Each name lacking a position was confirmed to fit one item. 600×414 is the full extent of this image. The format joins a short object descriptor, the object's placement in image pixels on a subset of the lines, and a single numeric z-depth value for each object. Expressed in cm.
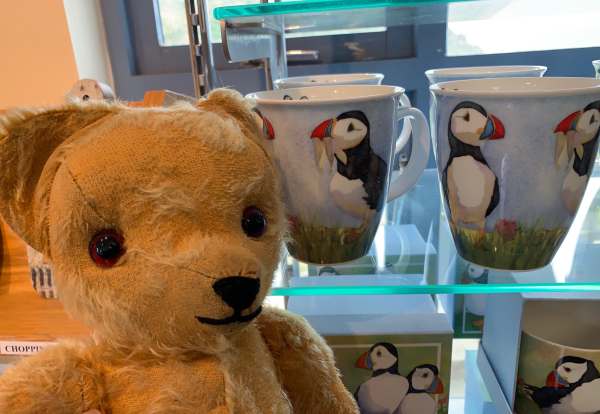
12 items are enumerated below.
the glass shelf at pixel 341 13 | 39
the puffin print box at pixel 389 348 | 44
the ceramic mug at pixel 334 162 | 34
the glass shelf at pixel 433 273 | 37
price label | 46
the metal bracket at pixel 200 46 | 46
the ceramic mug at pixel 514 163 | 31
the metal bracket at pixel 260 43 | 45
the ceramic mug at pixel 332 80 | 45
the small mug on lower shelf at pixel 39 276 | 47
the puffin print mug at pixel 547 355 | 44
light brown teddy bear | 25
